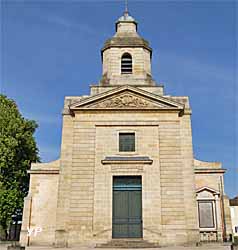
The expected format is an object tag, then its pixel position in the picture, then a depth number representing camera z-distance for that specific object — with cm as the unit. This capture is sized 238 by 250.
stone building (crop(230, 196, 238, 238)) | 5029
